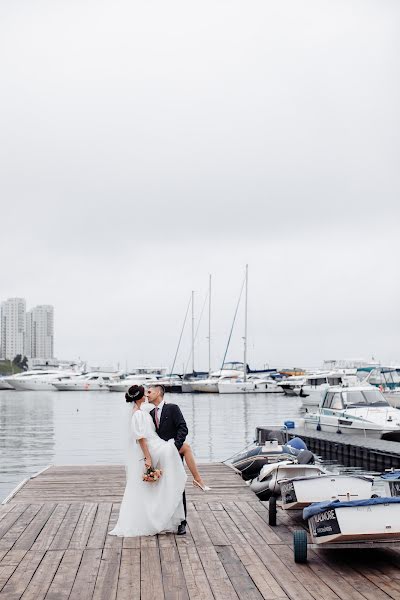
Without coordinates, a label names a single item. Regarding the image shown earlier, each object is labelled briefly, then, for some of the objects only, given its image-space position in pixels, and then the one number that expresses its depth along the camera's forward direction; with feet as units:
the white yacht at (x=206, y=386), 330.13
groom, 31.52
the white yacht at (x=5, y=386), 461.61
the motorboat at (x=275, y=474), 45.83
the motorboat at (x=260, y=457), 55.88
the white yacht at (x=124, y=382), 389.80
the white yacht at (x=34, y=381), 423.23
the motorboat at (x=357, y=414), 93.81
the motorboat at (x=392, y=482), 35.58
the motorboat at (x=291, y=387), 315.78
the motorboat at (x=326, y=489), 34.53
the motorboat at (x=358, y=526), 26.58
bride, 30.55
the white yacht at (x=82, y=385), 411.95
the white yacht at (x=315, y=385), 204.92
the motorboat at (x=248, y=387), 322.55
